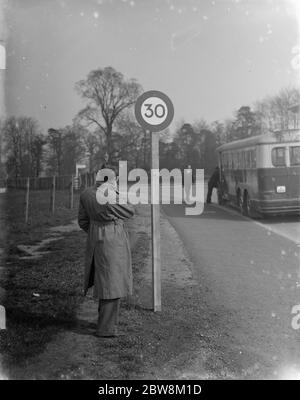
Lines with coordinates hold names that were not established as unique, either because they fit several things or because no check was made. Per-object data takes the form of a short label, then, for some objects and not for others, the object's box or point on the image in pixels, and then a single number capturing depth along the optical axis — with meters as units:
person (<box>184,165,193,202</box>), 23.69
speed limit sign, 5.62
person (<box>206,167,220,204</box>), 22.39
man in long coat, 4.78
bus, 14.82
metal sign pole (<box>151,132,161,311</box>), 5.77
